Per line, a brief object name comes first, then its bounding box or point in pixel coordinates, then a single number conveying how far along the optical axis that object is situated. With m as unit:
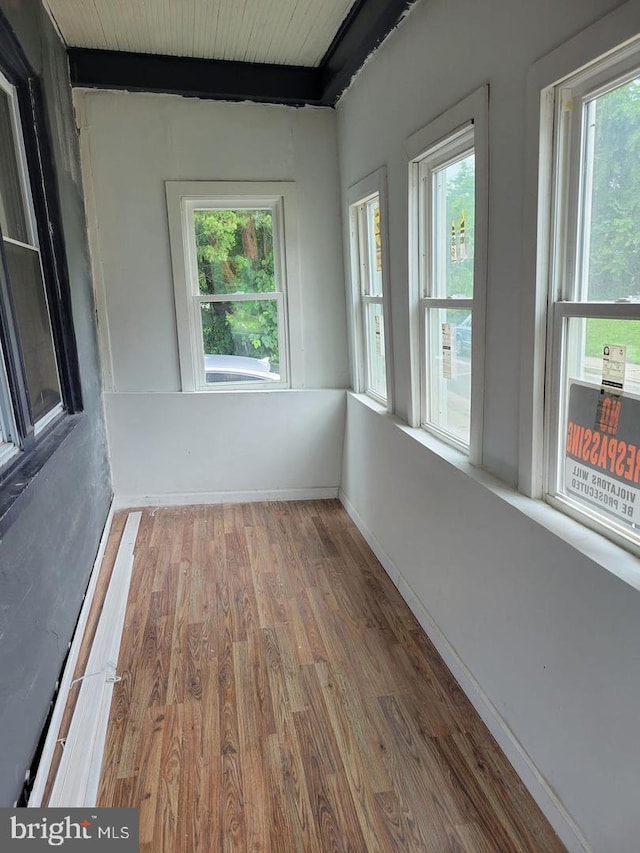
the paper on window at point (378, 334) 3.58
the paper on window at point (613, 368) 1.48
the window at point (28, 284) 2.01
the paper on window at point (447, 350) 2.51
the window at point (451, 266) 2.08
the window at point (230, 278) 3.97
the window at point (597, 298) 1.42
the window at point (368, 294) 3.50
